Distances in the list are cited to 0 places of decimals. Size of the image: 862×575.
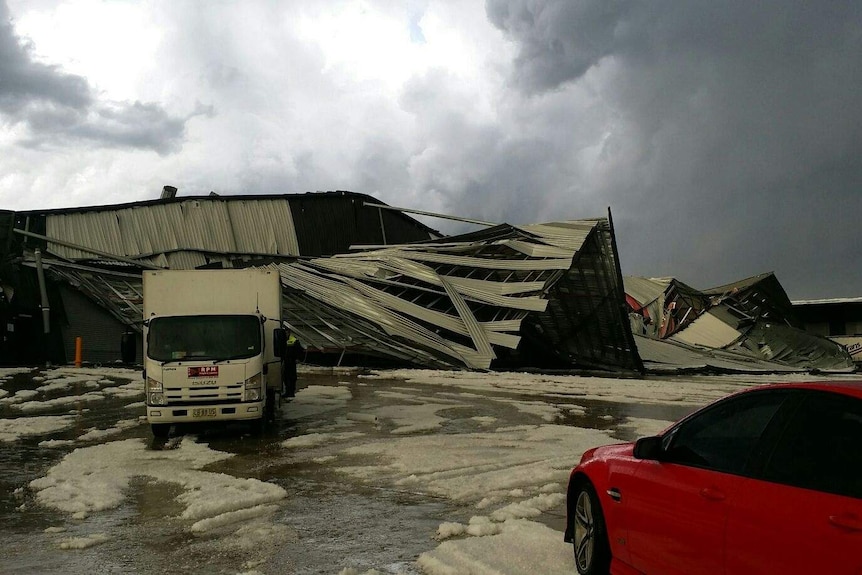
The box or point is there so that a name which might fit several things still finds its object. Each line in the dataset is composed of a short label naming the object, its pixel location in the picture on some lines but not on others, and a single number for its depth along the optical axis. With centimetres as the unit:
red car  298
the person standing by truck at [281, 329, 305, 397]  1670
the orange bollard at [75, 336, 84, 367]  3032
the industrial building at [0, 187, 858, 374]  3114
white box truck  1188
